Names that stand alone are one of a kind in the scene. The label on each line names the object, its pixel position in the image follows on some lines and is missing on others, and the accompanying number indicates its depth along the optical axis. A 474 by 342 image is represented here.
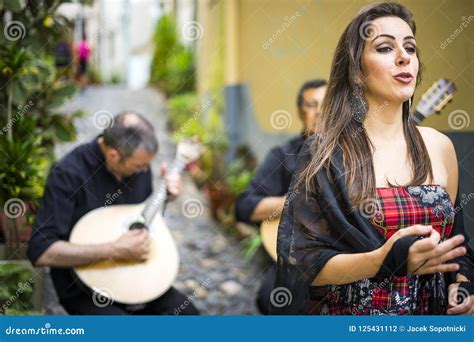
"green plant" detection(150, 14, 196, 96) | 4.13
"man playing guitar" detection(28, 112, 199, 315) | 3.00
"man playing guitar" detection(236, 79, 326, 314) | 3.42
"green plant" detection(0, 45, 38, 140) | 3.22
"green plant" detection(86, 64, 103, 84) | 3.81
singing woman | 2.53
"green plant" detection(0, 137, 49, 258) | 3.19
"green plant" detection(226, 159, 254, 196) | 5.13
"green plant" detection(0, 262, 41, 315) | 2.99
